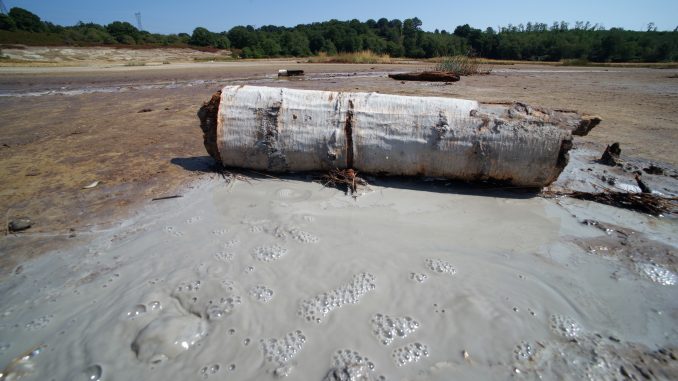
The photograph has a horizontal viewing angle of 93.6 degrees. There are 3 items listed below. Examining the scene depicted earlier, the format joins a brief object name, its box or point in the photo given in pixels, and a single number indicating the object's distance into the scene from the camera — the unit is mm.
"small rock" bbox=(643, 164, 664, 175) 3311
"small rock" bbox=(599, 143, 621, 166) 3578
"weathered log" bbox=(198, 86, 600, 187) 2779
